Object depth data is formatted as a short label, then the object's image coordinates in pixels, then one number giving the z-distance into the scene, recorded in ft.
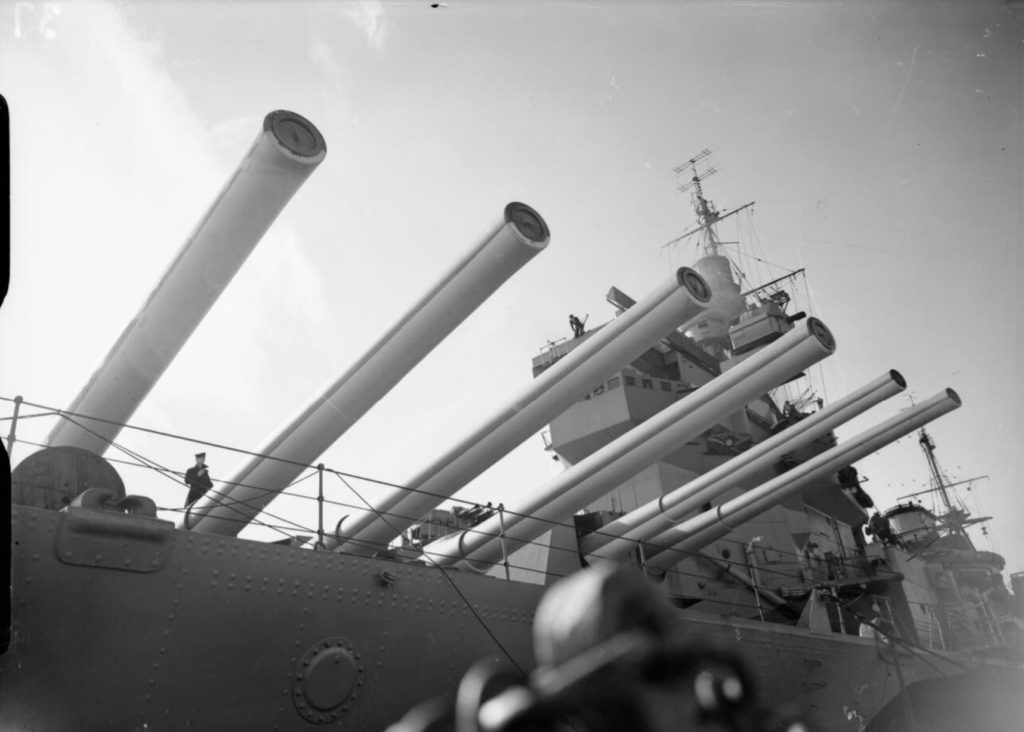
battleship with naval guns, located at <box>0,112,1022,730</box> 12.30
